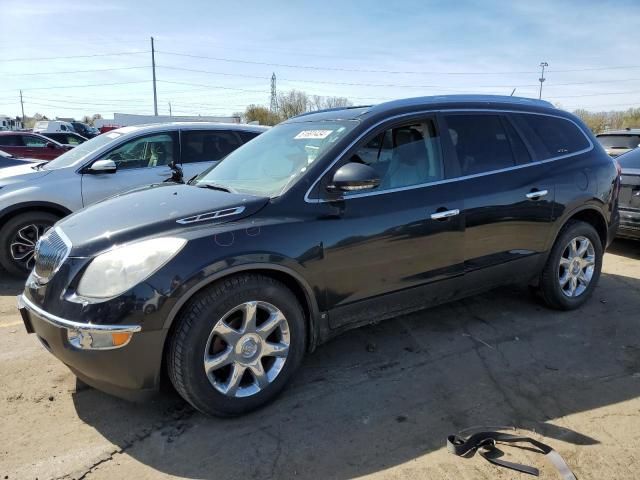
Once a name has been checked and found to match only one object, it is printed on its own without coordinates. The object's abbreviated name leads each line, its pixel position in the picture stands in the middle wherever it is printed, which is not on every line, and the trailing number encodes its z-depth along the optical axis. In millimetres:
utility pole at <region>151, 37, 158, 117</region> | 53625
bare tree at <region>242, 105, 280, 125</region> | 64875
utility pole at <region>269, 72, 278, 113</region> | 72631
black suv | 2672
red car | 15297
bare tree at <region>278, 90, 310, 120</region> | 67500
